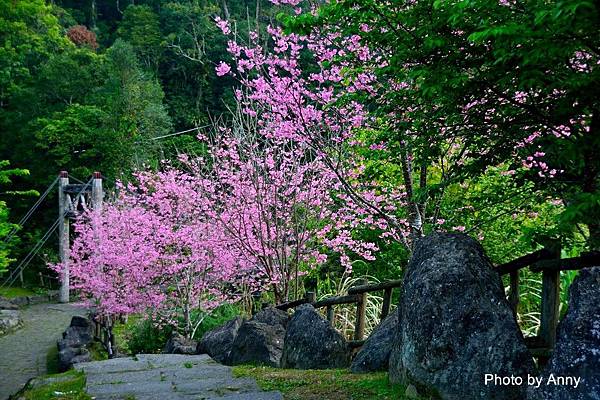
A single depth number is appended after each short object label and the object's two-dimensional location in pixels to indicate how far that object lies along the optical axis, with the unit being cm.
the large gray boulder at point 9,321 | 1645
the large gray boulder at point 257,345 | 636
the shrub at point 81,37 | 3431
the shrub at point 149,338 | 1102
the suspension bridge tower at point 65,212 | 2178
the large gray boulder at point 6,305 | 1923
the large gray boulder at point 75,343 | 1070
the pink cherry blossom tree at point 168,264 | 1086
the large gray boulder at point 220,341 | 732
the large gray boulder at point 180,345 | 893
